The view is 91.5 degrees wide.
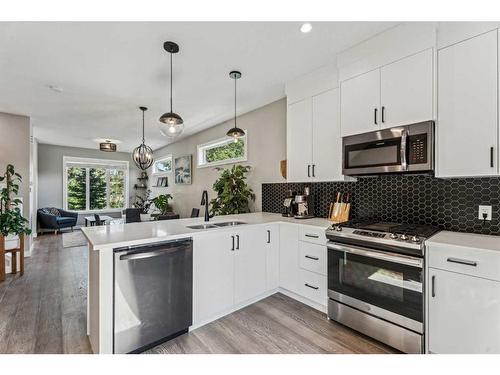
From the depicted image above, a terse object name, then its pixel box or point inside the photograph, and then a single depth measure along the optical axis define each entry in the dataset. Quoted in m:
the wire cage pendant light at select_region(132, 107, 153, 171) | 4.09
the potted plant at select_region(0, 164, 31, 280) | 3.41
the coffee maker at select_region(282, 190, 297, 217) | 3.13
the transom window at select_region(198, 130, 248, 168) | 4.50
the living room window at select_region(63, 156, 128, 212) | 7.94
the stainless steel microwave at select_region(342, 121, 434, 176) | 1.94
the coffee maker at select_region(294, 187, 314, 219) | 3.03
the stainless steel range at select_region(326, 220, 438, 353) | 1.73
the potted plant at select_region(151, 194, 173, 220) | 6.89
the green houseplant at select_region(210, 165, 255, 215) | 3.91
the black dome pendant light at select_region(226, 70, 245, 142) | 2.92
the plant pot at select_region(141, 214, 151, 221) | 6.00
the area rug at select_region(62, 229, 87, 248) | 5.46
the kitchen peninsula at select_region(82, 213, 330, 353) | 1.65
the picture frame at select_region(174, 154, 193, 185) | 6.19
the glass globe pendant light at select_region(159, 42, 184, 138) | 2.24
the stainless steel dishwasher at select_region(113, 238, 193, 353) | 1.69
